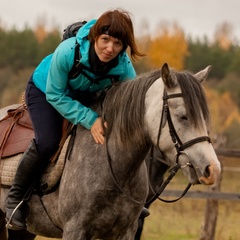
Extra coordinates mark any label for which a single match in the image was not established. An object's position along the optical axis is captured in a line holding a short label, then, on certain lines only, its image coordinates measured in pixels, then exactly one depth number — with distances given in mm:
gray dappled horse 8964
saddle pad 10208
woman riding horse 9734
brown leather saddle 11051
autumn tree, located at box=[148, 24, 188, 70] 138795
